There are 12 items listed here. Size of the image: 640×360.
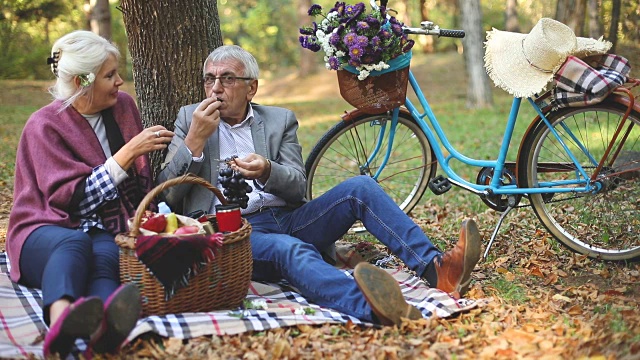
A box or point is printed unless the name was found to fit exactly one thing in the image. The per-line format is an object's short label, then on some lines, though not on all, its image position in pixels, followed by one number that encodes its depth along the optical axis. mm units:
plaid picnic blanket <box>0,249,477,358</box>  2914
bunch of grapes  3344
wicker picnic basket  2994
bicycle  3814
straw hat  3703
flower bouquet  3873
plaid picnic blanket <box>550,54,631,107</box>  3547
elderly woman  3137
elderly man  3318
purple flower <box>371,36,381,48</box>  3832
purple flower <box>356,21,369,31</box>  3850
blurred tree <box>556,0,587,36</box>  11805
